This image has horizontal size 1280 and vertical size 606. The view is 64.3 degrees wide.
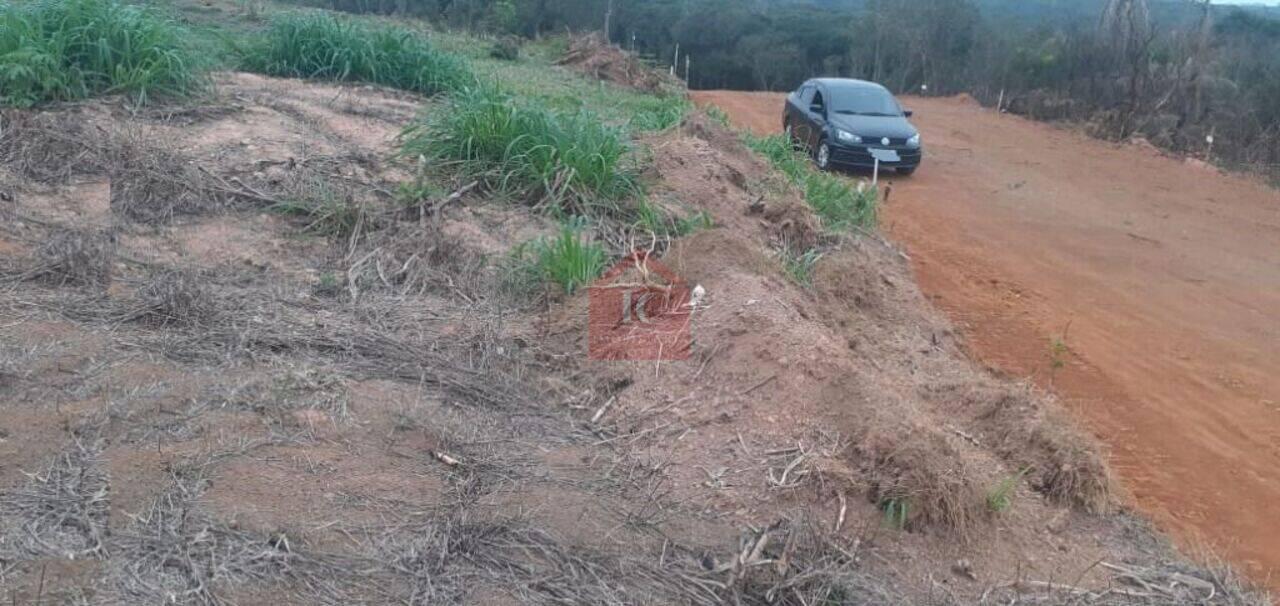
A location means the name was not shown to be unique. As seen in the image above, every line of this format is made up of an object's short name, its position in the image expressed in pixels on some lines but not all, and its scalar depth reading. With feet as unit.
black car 50.08
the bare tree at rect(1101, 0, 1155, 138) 68.59
